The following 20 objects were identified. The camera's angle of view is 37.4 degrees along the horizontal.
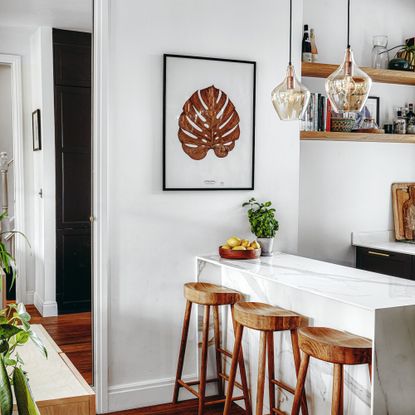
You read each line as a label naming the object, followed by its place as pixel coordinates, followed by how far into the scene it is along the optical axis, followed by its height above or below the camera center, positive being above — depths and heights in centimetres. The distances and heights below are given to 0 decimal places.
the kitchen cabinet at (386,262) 411 -64
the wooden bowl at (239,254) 354 -49
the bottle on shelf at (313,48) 409 +82
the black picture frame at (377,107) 450 +46
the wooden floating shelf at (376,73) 402 +66
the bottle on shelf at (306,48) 402 +80
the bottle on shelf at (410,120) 450 +37
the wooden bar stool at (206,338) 331 -96
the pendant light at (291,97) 266 +31
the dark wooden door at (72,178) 434 -8
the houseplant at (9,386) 130 -47
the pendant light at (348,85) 236 +33
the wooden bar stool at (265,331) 284 -77
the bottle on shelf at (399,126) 444 +32
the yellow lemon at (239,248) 355 -46
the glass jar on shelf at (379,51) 437 +84
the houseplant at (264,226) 367 -34
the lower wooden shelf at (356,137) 401 +22
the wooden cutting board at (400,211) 466 -31
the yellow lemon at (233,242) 357 -43
